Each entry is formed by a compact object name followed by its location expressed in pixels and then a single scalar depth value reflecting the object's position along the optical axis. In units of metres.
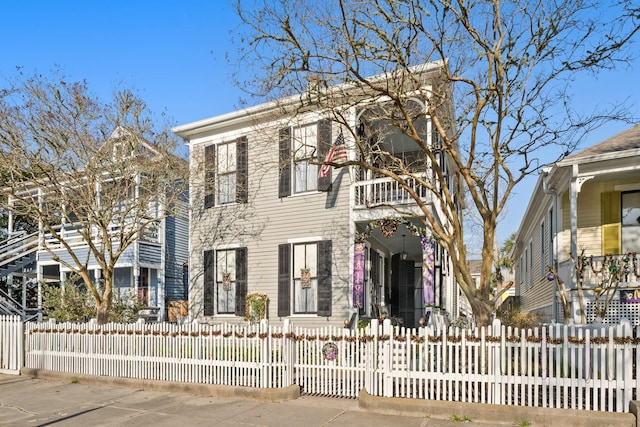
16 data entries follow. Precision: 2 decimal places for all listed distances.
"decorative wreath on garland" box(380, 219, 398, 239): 13.33
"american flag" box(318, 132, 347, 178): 12.93
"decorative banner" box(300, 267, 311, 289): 14.32
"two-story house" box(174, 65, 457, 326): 13.73
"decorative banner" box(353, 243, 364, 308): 13.44
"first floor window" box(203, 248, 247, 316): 15.45
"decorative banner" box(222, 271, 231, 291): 15.66
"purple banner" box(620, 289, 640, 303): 11.79
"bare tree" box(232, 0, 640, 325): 9.00
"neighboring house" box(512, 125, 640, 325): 11.82
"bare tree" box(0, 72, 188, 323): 14.17
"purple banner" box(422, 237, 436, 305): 12.80
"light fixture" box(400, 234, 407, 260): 18.08
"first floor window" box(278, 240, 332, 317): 14.06
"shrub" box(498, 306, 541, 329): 16.47
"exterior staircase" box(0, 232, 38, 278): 20.52
